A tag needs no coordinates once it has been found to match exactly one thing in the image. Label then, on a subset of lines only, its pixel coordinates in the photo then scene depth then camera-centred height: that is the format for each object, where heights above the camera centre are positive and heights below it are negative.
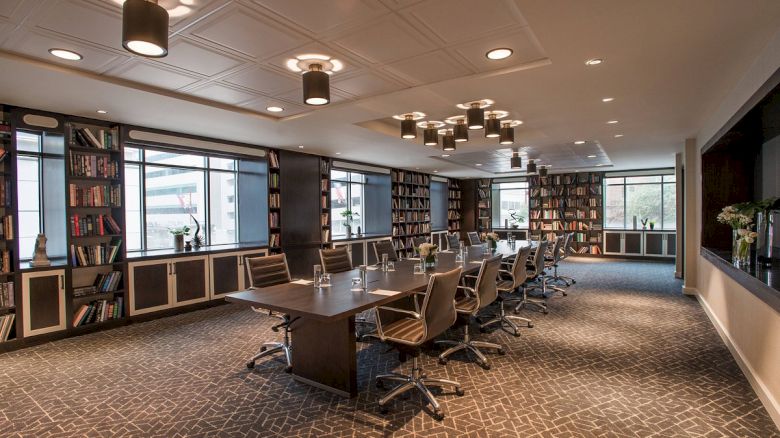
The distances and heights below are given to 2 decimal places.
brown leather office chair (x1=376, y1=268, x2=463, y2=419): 2.85 -0.87
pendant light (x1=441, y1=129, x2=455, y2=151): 5.46 +1.03
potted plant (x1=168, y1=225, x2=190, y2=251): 6.04 -0.29
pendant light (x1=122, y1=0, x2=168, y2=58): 1.95 +0.96
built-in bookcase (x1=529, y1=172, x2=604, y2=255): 12.36 +0.22
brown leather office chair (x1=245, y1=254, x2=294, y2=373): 3.81 -0.61
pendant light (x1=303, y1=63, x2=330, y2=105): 3.08 +1.01
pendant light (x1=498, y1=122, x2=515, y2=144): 5.06 +1.03
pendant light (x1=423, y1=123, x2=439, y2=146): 5.16 +1.05
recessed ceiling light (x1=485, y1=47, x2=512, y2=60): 3.01 +1.24
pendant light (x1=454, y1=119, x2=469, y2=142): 5.03 +1.06
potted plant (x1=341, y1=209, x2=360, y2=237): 9.22 -0.03
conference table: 2.90 -0.67
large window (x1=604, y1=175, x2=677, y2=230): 11.66 +0.41
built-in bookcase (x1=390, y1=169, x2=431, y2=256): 10.70 +0.25
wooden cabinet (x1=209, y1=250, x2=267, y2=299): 6.23 -0.88
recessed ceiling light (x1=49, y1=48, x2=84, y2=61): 3.03 +1.28
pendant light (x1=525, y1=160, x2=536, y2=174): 9.00 +1.08
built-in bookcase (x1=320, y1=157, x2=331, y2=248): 8.38 +0.32
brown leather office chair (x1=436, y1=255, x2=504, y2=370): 3.70 -0.84
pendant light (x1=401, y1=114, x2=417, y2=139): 4.89 +1.09
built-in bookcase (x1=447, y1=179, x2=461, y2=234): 13.93 +0.35
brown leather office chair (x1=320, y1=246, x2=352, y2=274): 5.00 -0.55
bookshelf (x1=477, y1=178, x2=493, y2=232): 14.17 +0.33
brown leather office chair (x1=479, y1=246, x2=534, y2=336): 4.65 -0.82
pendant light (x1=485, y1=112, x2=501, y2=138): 4.62 +1.03
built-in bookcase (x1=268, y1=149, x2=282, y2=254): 7.23 +0.23
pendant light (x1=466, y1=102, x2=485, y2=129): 4.26 +1.06
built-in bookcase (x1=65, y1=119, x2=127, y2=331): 4.84 -0.06
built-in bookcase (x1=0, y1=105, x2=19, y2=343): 4.30 -0.15
